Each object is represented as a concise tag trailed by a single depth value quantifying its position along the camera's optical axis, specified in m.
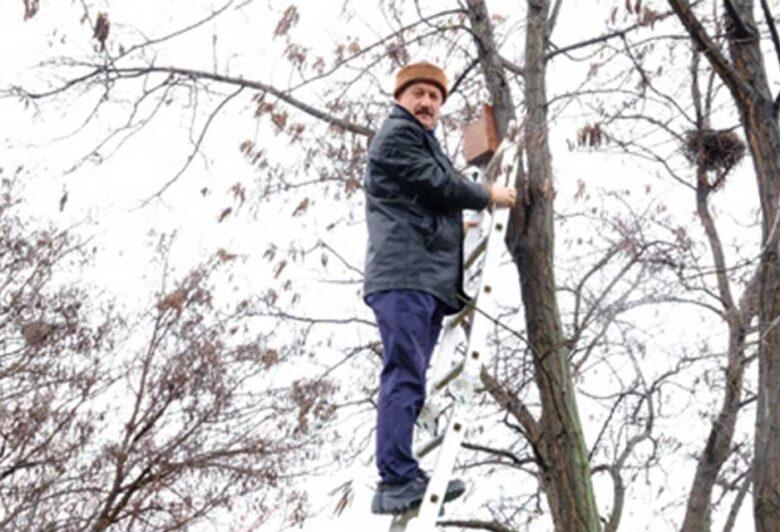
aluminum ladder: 7.00
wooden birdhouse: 9.66
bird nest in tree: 14.47
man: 7.39
